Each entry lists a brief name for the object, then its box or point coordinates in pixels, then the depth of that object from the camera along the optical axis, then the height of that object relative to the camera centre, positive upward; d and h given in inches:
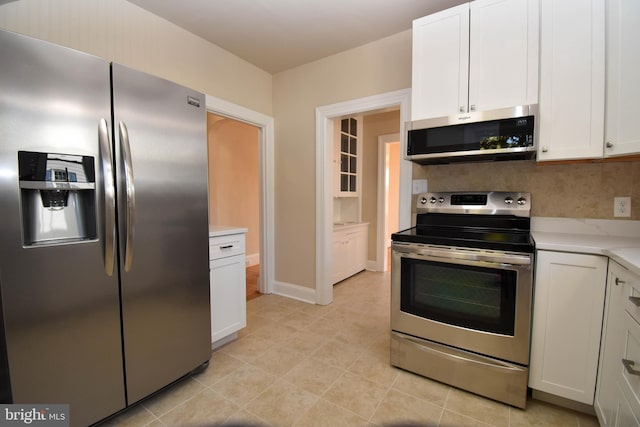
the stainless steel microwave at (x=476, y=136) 65.3 +15.6
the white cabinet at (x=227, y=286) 81.9 -26.1
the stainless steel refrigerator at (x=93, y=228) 44.0 -5.3
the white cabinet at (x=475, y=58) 66.7 +35.7
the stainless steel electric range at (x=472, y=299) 61.0 -23.7
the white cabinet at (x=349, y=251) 148.1 -29.2
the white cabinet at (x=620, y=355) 42.3 -26.1
